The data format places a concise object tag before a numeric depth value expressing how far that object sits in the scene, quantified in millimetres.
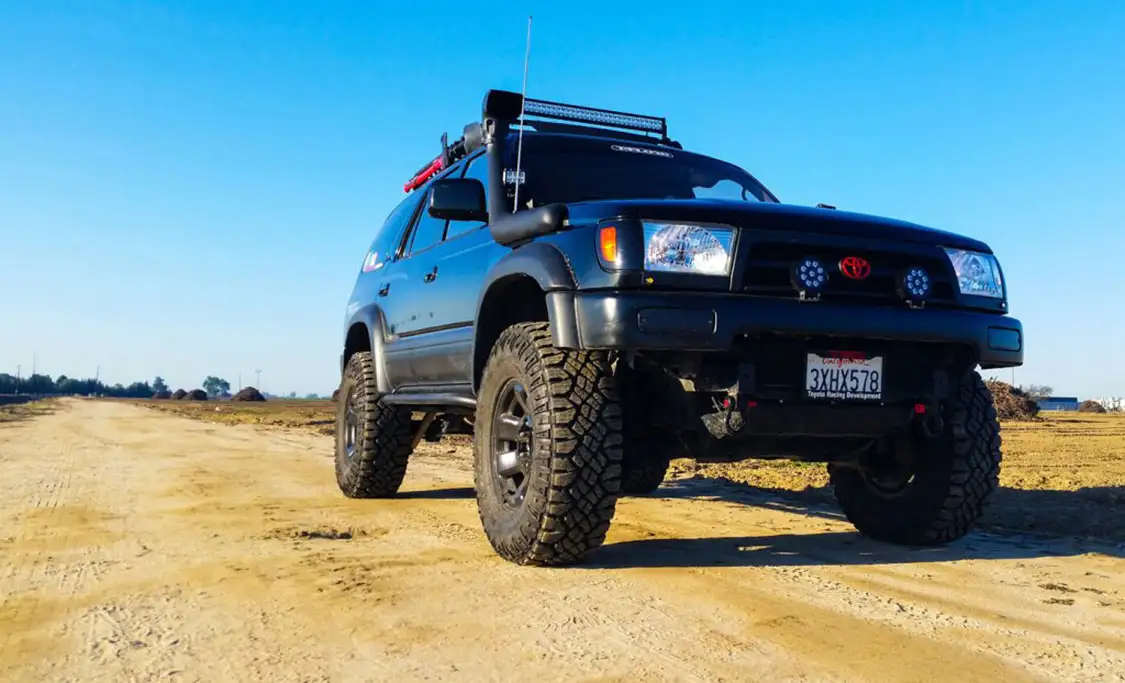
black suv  3451
